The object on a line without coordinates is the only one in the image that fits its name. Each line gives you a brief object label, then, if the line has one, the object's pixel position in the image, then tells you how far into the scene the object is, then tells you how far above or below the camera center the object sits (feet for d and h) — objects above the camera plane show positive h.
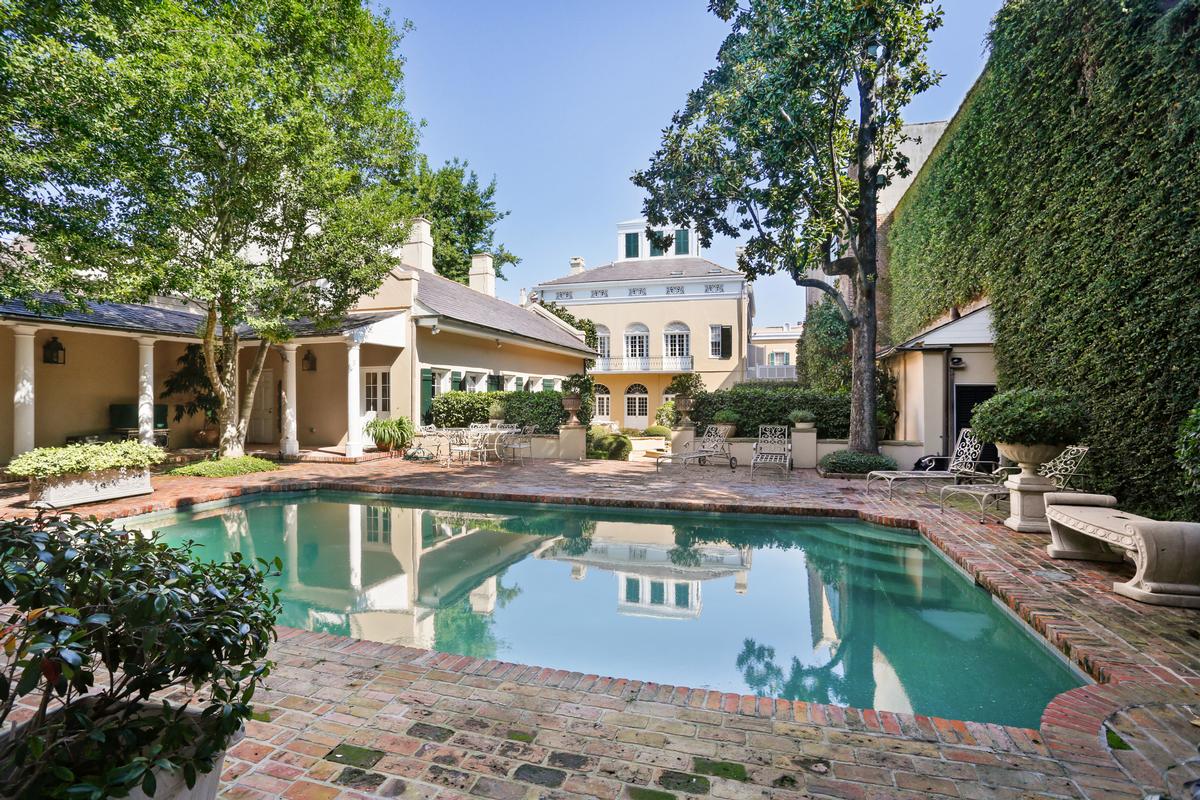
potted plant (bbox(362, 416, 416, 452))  48.96 -2.31
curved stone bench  14.10 -3.86
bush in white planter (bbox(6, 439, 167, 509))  25.16 -2.95
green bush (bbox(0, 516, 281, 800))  4.26 -2.12
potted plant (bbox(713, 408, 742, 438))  47.86 -1.31
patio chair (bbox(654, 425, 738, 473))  42.78 -3.58
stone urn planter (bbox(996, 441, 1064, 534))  21.49 -3.37
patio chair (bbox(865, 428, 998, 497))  28.86 -3.49
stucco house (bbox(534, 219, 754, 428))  95.55 +14.36
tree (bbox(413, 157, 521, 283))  91.81 +31.82
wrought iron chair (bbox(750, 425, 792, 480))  40.40 -3.57
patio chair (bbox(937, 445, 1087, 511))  21.20 -2.60
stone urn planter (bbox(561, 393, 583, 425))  47.44 +0.13
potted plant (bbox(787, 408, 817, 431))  44.42 -1.25
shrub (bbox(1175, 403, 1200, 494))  13.50 -1.12
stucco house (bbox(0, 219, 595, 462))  38.88 +3.63
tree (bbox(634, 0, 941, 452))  33.59 +18.30
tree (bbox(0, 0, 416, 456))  24.49 +13.22
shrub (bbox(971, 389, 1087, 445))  20.80 -0.60
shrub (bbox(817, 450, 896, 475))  37.06 -3.89
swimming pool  13.03 -6.14
